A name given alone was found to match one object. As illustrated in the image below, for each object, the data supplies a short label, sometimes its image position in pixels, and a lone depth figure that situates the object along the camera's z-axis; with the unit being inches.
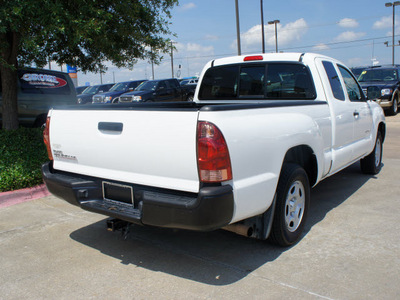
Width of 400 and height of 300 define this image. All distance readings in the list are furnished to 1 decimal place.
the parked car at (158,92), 708.0
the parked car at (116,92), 812.0
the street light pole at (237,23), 893.8
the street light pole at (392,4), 1574.6
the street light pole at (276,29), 1547.7
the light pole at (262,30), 1144.3
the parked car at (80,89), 1185.0
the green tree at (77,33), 214.4
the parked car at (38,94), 375.6
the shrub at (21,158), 218.8
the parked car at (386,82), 570.3
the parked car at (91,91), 950.1
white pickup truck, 105.8
